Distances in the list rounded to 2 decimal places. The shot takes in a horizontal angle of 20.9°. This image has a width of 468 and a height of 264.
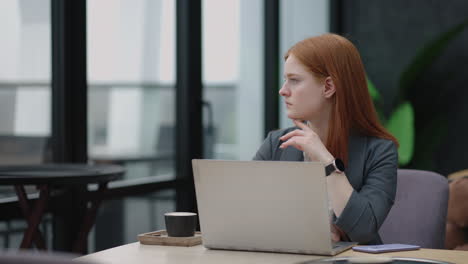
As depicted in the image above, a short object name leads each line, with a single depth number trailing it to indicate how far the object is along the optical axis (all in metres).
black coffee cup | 3.20
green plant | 7.39
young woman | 3.39
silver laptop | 2.93
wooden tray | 3.15
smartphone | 3.03
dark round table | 3.65
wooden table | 2.94
